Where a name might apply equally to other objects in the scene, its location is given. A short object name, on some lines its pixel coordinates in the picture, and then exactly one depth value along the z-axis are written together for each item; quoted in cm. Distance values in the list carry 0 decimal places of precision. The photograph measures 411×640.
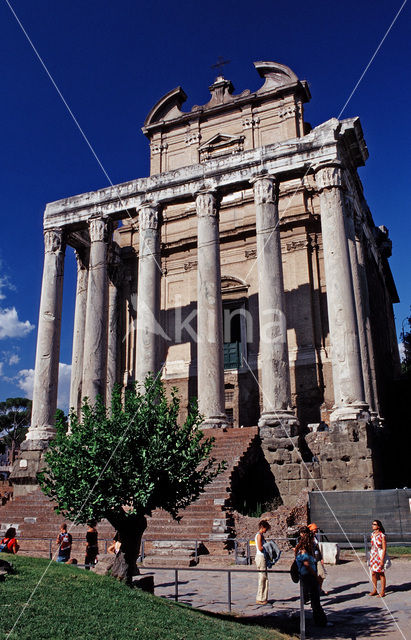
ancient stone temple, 2128
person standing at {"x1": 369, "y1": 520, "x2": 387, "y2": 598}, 1137
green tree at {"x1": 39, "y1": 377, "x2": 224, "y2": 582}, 988
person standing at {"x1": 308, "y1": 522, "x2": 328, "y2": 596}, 1057
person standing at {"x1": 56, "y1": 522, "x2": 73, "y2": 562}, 1435
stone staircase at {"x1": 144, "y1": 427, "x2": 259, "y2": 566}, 1563
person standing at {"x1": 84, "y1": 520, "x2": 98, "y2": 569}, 1432
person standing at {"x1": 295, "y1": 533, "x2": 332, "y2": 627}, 942
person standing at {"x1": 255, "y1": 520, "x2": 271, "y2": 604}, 1066
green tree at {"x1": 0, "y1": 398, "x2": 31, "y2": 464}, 7781
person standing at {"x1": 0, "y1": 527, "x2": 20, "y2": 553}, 1284
